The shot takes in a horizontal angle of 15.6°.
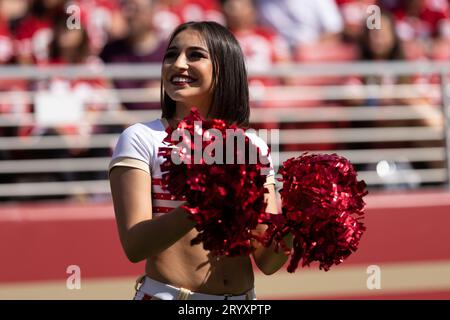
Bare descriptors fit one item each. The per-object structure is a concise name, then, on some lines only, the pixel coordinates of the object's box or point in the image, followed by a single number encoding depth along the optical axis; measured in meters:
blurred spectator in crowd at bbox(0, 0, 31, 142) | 10.34
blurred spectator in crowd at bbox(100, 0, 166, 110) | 11.50
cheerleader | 4.24
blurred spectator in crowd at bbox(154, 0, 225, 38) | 12.33
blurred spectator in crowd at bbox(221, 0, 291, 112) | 11.82
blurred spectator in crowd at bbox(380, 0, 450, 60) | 13.10
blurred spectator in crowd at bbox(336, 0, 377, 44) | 12.56
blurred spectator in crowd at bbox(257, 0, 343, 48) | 12.68
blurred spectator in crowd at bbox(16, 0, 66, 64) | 11.64
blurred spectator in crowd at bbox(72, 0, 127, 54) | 11.98
